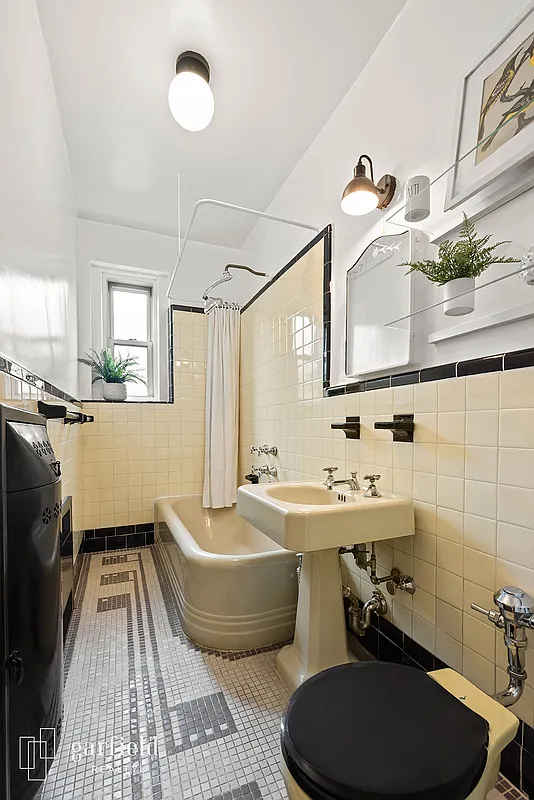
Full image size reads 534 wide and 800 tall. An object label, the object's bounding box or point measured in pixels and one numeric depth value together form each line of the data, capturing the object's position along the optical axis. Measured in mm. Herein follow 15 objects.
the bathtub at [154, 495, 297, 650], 1659
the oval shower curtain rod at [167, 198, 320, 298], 1957
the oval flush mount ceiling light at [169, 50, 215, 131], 1561
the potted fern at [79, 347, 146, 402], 2900
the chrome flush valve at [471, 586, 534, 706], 917
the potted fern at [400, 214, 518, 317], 1068
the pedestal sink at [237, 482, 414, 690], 1214
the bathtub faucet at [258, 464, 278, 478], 2551
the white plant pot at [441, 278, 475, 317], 1093
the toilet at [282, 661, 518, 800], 641
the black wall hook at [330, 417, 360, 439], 1646
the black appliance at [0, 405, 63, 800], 740
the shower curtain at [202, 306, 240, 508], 3033
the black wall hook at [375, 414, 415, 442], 1348
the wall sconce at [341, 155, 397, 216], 1419
